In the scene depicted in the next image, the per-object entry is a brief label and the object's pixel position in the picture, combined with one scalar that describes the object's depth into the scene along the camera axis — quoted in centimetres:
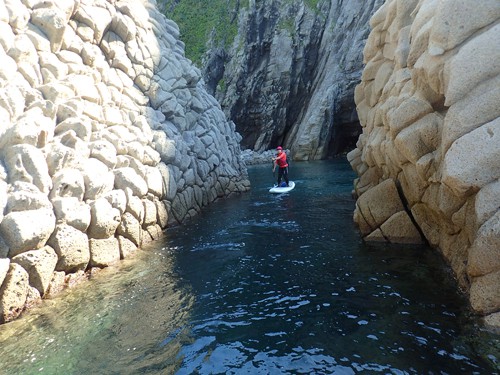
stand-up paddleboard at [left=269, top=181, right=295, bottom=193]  2431
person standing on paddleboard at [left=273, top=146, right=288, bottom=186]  2436
